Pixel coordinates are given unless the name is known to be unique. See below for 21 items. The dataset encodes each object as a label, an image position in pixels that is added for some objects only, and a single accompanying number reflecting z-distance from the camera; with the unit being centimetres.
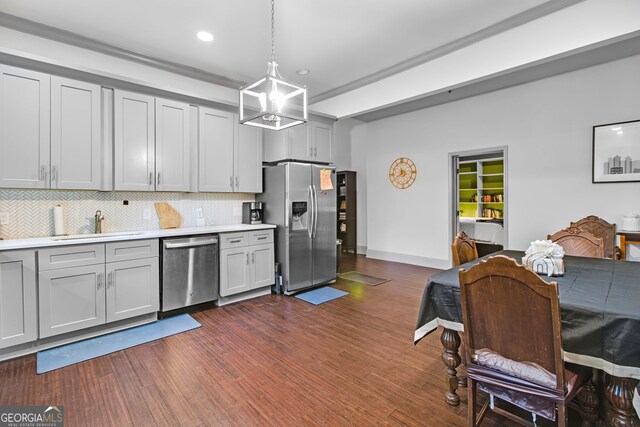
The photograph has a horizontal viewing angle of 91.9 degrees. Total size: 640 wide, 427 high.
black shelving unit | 756
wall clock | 630
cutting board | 390
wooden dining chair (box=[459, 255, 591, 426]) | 136
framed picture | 398
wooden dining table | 134
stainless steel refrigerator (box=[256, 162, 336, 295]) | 425
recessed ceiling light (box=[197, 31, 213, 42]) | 346
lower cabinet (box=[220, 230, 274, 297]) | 384
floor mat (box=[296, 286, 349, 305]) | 408
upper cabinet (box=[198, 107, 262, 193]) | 399
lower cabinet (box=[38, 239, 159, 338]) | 268
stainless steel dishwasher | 339
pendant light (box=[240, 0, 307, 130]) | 227
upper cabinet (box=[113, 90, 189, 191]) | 335
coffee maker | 452
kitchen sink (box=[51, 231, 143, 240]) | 305
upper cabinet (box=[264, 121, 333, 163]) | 436
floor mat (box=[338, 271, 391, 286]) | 495
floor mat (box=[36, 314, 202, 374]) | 253
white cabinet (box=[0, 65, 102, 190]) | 276
